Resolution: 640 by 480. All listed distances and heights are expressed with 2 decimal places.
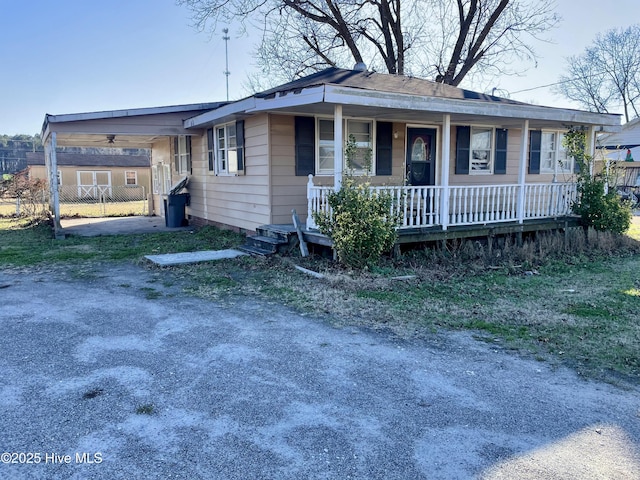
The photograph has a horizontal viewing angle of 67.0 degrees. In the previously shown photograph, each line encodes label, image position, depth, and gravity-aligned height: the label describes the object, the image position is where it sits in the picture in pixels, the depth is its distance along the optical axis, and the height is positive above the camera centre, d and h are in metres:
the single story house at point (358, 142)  8.56 +0.82
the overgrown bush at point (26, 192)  17.41 -0.47
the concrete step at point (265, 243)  8.68 -1.19
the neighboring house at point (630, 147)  22.98 +1.85
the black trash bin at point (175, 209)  13.77 -0.86
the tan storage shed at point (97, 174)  33.03 +0.38
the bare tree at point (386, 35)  18.62 +5.84
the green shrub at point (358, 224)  7.29 -0.69
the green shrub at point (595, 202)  10.54 -0.51
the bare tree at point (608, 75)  37.26 +8.27
